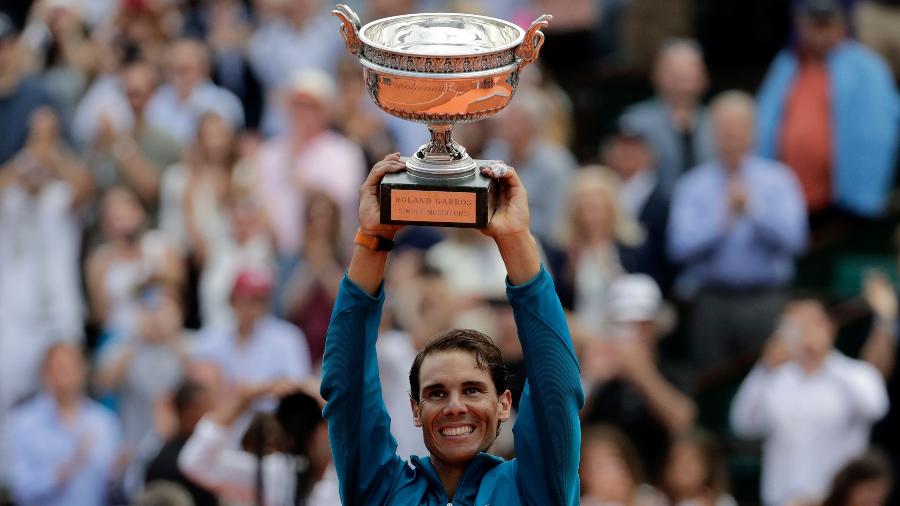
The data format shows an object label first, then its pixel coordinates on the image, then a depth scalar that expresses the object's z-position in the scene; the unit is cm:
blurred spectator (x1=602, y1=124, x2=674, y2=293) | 2019
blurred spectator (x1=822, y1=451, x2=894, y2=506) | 1666
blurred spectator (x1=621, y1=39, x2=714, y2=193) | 2119
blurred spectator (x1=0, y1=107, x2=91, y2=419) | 2120
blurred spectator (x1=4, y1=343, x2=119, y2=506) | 1900
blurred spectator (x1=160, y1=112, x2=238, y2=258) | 2092
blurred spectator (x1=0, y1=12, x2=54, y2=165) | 2267
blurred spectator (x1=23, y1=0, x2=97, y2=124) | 2337
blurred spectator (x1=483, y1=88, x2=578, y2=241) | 2036
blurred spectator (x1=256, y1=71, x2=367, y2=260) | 2083
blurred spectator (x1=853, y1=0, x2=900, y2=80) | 2247
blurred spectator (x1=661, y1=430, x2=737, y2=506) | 1709
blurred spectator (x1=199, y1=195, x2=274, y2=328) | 2014
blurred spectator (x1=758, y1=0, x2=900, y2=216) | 2069
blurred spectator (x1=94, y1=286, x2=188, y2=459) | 1937
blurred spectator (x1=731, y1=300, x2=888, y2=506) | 1827
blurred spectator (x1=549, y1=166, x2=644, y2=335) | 1903
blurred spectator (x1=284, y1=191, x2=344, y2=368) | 1950
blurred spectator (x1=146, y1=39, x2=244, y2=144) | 2280
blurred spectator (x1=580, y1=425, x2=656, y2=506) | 1660
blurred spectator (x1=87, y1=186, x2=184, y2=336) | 2019
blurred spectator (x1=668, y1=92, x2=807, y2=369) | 1955
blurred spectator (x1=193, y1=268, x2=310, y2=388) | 1883
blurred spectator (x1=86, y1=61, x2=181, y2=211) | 2167
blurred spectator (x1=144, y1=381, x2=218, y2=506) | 1599
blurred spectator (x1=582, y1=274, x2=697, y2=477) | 1778
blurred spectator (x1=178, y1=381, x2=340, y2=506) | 1325
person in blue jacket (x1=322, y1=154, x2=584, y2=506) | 922
